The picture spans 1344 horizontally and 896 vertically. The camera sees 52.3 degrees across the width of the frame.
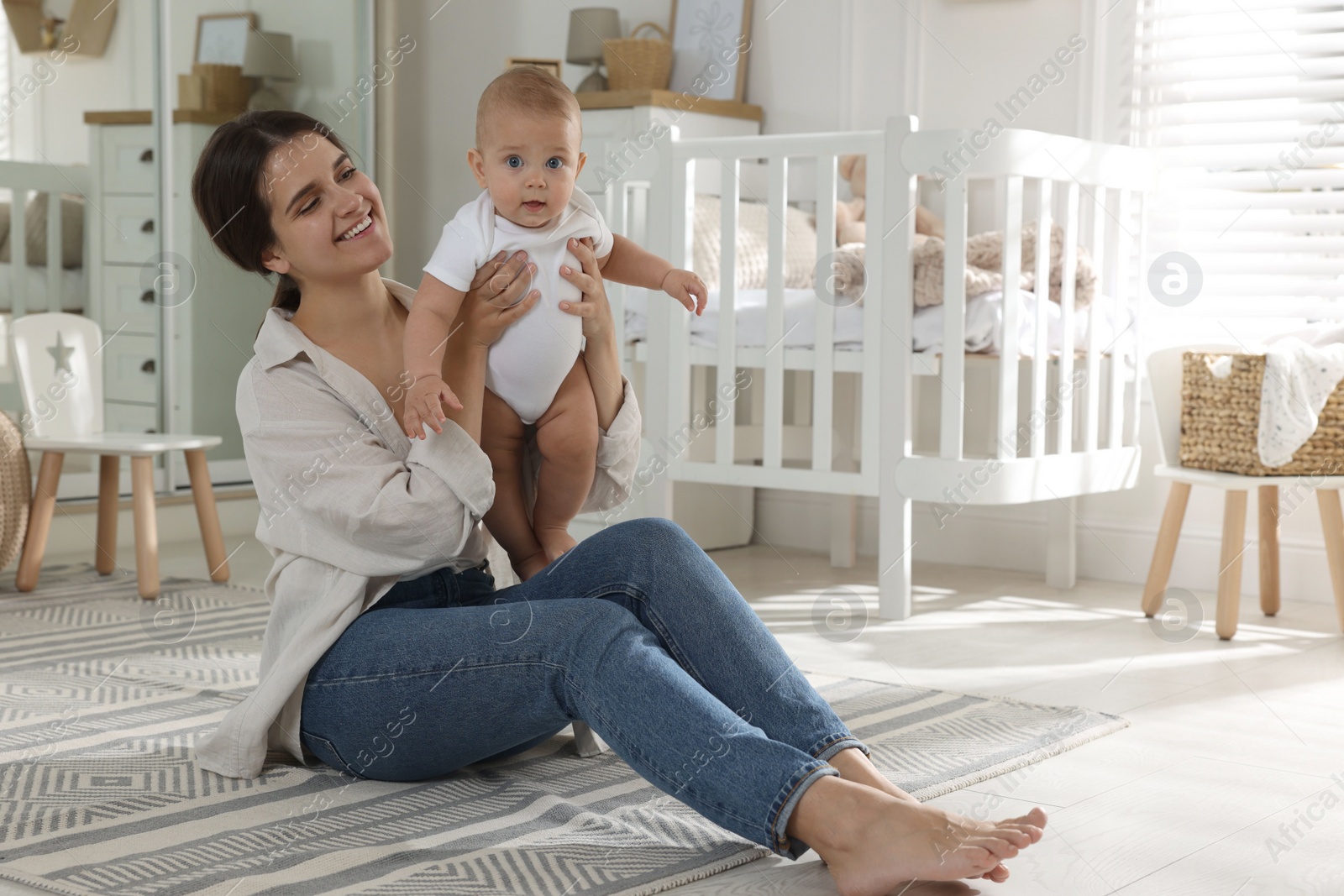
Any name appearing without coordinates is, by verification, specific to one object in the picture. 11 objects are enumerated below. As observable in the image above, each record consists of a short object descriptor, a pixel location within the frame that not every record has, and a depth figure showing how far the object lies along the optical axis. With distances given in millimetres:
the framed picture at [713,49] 3381
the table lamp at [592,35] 3479
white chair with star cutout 2580
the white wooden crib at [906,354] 2352
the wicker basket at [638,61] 3357
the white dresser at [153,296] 3326
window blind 2629
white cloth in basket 2238
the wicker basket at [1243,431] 2291
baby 1358
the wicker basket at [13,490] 2617
